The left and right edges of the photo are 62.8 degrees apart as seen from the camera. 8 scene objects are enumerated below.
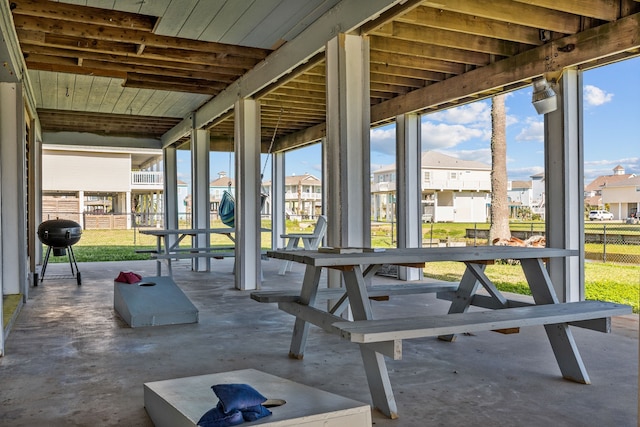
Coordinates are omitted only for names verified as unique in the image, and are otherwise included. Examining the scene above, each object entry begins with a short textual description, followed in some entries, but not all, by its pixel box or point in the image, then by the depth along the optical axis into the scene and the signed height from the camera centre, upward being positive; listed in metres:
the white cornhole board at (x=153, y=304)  4.62 -0.85
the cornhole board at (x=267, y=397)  1.95 -0.79
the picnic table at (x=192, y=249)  7.38 -0.60
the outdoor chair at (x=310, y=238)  8.54 -0.46
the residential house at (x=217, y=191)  26.56 +1.16
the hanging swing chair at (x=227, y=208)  9.55 +0.05
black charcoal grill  7.12 -0.29
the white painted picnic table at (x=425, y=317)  2.49 -0.57
